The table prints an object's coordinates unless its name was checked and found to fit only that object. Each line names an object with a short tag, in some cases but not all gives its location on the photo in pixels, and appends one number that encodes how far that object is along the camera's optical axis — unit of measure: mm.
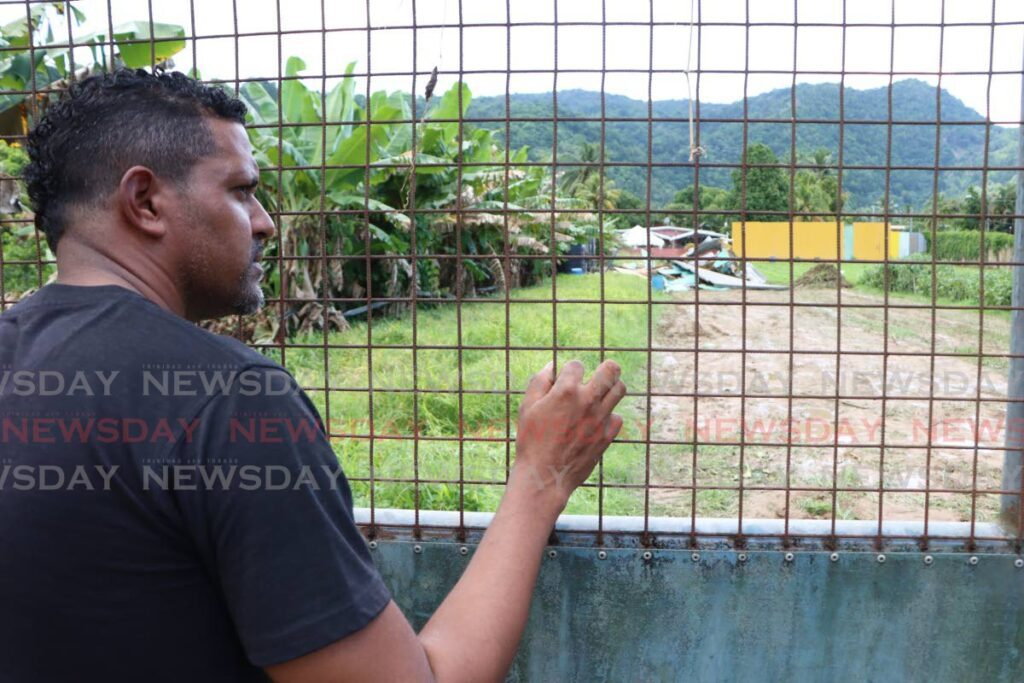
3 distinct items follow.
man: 1077
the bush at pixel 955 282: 15422
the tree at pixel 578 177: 35466
